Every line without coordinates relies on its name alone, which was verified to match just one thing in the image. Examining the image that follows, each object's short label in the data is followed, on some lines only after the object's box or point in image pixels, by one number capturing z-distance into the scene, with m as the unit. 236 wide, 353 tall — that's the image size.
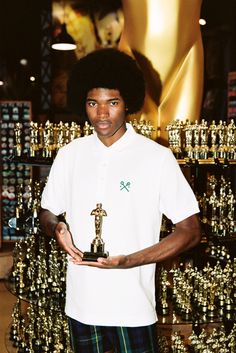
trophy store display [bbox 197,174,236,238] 3.11
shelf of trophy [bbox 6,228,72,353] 3.07
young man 1.76
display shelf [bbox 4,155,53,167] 3.07
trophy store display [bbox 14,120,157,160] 3.18
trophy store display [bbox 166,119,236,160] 2.97
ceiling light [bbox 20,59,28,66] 6.70
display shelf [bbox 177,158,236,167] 2.87
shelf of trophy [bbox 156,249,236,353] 2.78
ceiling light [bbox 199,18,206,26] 6.35
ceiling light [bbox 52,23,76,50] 5.28
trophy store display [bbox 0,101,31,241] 5.84
